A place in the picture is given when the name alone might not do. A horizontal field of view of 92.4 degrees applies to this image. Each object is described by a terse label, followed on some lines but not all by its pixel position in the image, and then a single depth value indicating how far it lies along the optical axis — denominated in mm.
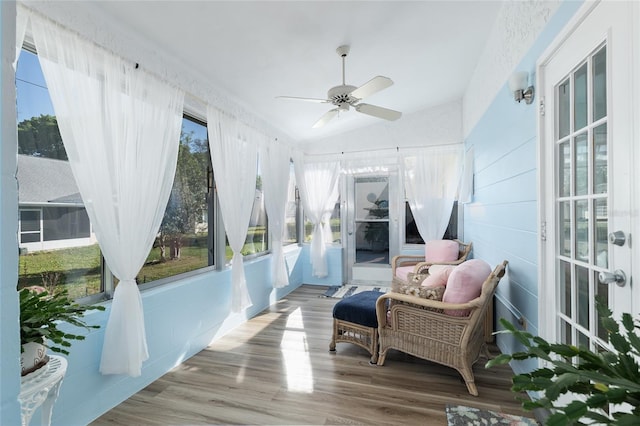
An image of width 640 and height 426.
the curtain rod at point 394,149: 4755
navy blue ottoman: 2650
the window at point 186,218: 2623
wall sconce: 2012
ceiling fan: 2389
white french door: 1202
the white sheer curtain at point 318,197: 5148
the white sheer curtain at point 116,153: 1771
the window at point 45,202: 1713
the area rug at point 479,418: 1848
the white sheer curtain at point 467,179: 3926
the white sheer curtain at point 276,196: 4125
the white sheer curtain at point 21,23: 1565
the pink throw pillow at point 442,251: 4090
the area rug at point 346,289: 4668
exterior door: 5121
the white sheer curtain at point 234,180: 3055
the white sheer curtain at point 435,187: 4648
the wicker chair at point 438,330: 2162
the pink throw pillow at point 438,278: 2464
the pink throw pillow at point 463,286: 2221
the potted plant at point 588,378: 542
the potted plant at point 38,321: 1034
